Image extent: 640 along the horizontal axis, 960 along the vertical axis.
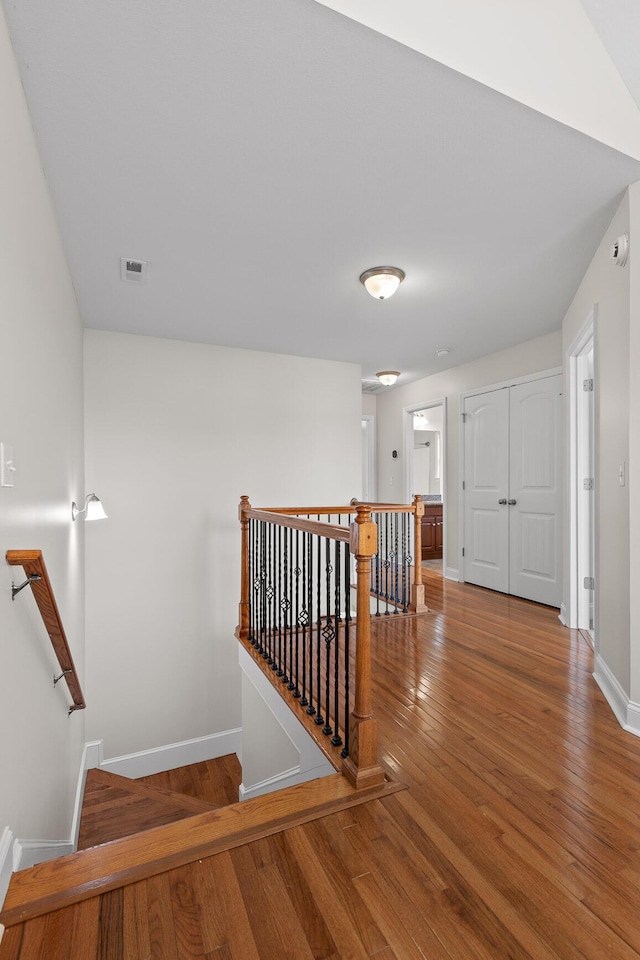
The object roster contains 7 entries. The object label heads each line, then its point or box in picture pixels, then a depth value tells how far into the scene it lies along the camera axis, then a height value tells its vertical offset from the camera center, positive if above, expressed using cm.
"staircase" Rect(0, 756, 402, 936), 129 -112
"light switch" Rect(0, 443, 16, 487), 134 +5
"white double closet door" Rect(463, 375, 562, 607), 416 -9
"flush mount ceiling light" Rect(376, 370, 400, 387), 537 +118
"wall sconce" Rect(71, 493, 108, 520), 328 -20
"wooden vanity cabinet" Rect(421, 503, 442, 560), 722 -77
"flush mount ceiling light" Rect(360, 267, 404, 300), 292 +123
